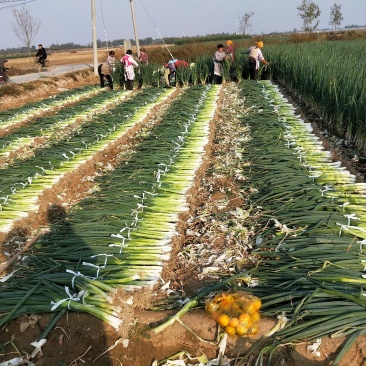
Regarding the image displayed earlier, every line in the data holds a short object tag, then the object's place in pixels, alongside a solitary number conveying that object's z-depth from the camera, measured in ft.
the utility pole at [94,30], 49.62
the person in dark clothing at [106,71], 42.47
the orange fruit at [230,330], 6.96
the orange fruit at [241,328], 6.86
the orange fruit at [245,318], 6.87
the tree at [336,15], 156.46
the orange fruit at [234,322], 6.88
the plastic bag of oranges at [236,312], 6.90
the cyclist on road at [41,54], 67.33
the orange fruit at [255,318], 7.02
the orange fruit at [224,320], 6.97
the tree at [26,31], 86.02
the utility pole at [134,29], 64.39
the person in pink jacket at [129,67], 40.16
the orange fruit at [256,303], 7.21
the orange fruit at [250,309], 7.06
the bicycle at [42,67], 69.97
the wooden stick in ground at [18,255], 10.50
